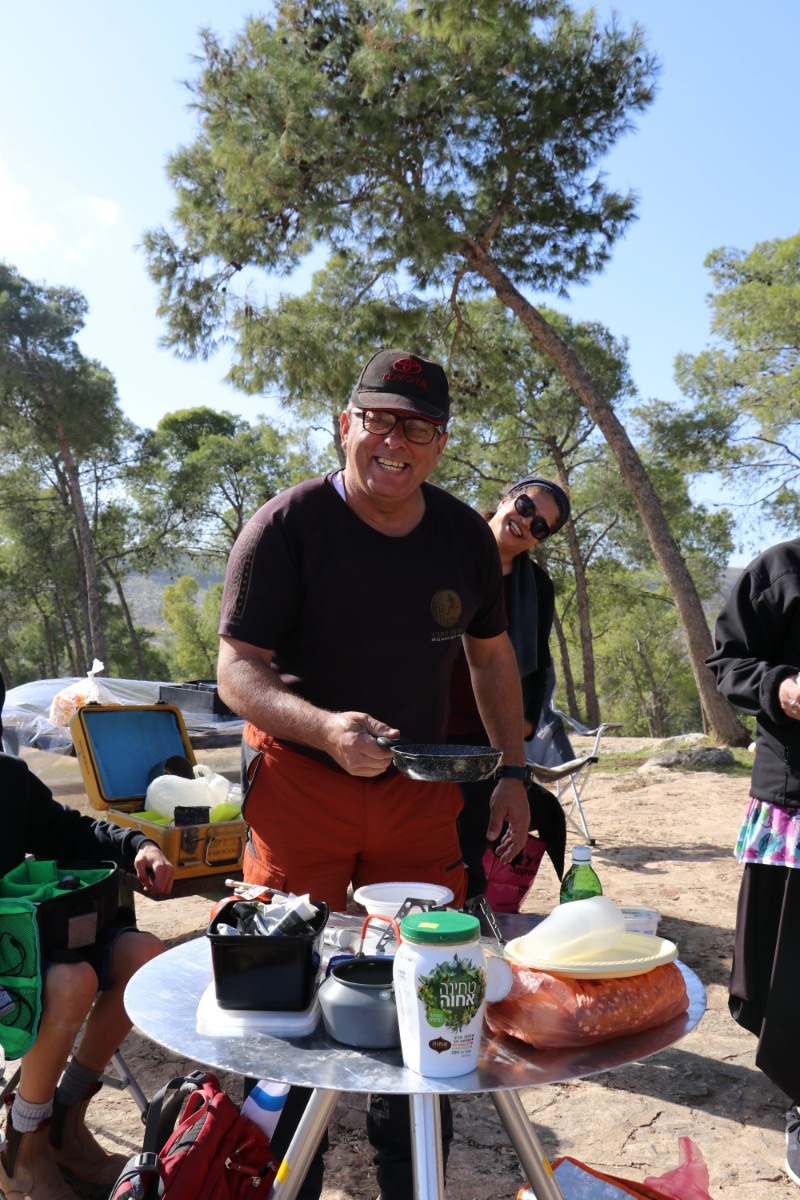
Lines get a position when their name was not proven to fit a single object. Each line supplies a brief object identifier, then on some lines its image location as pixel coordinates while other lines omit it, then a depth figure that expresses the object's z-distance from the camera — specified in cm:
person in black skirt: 252
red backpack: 163
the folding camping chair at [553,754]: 453
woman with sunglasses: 309
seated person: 225
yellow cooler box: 410
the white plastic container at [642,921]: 170
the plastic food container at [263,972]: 135
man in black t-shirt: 203
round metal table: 122
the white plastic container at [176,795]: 446
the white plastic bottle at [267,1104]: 170
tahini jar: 120
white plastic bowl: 159
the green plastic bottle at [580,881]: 201
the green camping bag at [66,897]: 234
